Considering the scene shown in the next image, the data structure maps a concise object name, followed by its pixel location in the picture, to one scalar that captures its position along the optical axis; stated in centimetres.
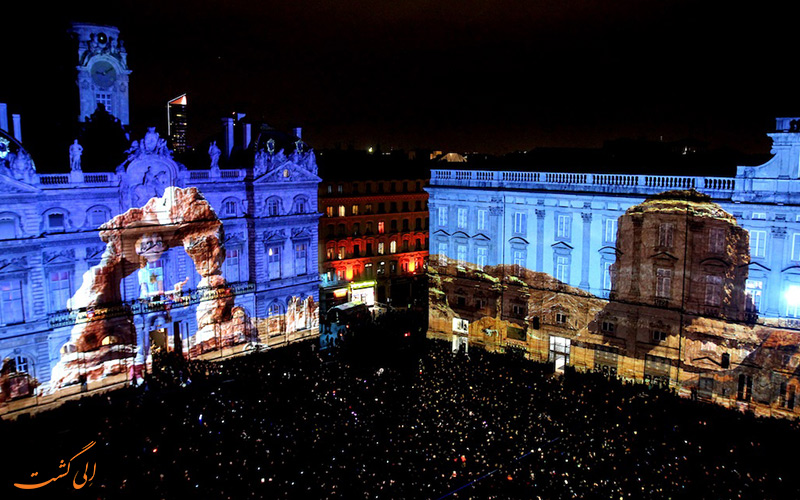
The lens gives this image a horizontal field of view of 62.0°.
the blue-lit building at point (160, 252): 3366
